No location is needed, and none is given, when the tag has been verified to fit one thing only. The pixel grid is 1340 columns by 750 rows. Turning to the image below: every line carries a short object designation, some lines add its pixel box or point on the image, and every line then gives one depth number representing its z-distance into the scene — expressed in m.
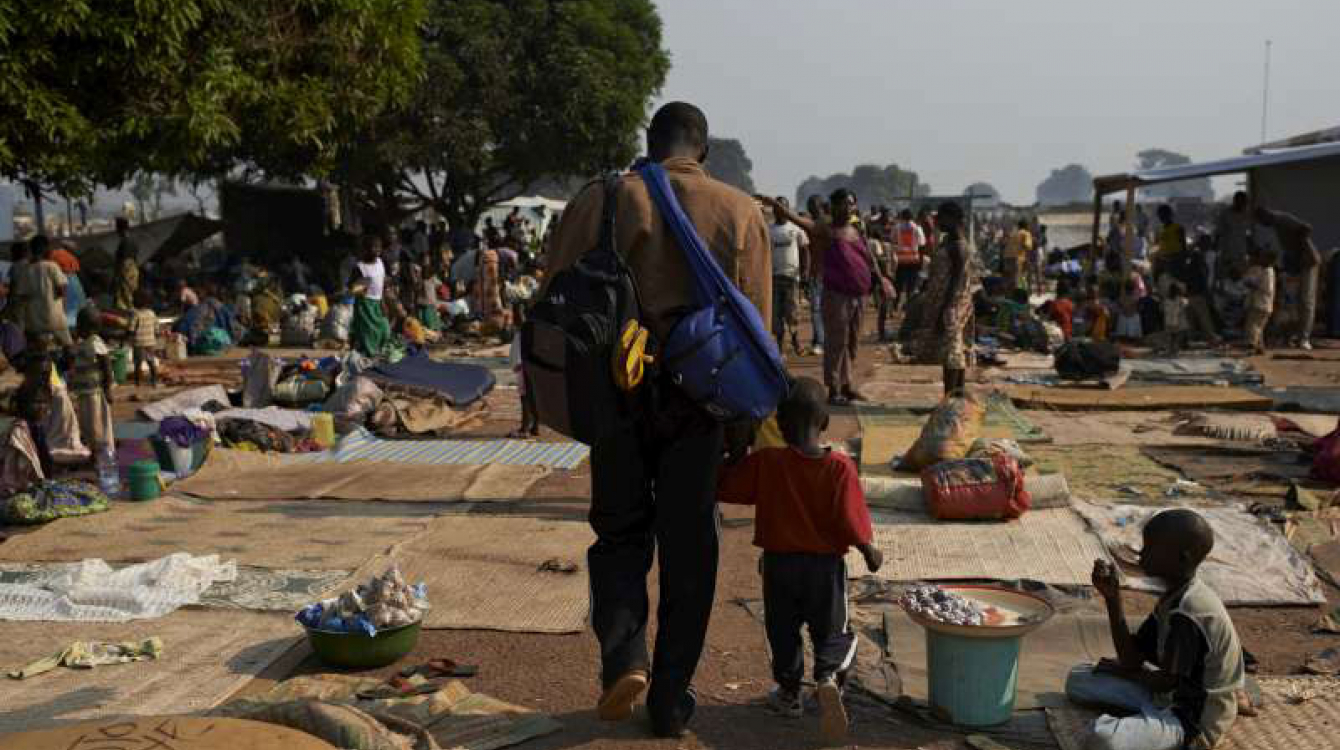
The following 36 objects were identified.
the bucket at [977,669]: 3.96
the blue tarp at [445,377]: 11.27
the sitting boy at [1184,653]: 3.75
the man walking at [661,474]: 3.73
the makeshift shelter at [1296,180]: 17.81
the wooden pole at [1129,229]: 17.91
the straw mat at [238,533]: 6.36
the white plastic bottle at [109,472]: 7.70
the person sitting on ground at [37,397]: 8.00
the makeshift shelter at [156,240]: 24.19
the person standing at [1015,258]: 20.34
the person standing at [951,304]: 9.81
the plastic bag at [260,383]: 11.07
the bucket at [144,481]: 7.55
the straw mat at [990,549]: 5.95
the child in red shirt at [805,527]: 3.98
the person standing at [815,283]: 13.29
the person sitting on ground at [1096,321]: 15.88
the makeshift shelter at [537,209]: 41.97
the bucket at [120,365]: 13.26
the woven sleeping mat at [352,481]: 7.79
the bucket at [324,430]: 9.65
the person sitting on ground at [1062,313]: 16.62
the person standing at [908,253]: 18.97
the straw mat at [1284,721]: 3.94
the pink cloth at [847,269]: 10.39
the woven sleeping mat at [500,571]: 5.32
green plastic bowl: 4.63
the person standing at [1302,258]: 15.15
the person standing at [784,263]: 12.83
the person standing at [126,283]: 17.23
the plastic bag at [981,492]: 6.77
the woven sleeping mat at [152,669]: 4.35
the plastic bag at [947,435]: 7.93
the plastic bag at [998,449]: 7.48
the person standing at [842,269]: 10.41
